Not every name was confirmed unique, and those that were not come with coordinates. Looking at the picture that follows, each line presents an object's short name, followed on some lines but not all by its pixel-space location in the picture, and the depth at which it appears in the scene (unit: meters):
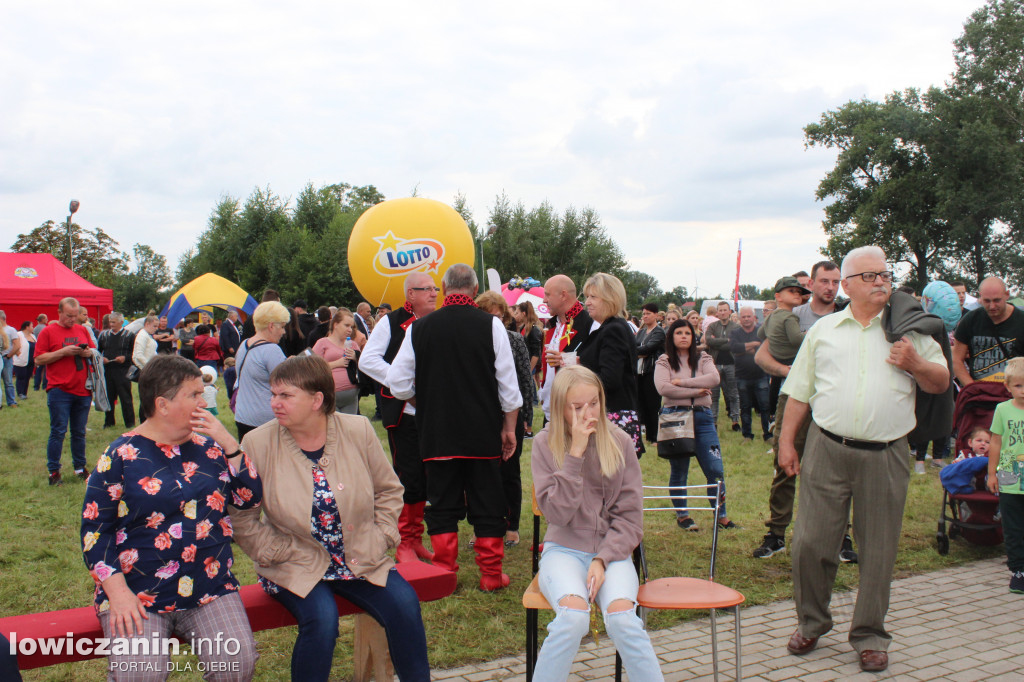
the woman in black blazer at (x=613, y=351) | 5.19
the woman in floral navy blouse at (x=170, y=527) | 2.78
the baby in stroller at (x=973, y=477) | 5.53
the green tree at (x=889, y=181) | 37.25
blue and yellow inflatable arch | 22.56
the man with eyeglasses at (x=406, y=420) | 5.40
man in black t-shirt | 5.88
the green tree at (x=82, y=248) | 56.38
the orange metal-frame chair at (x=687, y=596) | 3.03
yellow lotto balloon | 9.54
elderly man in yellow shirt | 3.73
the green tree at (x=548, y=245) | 45.94
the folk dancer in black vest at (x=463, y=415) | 4.77
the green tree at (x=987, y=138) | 34.28
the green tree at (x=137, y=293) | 61.97
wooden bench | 2.81
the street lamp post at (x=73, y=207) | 21.70
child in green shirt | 4.79
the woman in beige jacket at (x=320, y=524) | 3.12
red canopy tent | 22.02
